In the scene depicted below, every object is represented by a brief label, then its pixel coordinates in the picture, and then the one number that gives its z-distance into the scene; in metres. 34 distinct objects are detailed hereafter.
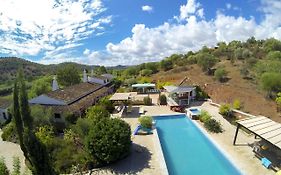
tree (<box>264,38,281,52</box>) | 34.85
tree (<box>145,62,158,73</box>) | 38.58
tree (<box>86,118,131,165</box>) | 9.57
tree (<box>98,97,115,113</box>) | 18.09
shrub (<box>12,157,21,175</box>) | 5.97
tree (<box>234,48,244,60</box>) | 32.78
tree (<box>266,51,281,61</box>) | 27.86
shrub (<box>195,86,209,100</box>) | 21.28
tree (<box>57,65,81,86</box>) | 30.71
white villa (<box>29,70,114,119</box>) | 16.10
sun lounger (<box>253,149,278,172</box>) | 9.27
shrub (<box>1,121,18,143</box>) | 13.69
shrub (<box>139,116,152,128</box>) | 14.17
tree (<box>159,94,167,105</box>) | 20.72
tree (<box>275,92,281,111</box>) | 14.91
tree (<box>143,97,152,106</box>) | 20.76
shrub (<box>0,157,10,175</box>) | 6.61
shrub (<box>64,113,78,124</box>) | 14.82
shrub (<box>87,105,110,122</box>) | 13.35
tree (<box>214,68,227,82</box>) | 25.55
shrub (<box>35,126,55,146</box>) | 10.87
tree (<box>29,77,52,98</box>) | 27.56
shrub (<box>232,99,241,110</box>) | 16.34
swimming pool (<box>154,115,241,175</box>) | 9.91
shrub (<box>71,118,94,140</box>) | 11.84
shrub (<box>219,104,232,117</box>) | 15.76
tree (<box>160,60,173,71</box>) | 38.35
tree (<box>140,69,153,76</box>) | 36.28
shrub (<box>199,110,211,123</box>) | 14.69
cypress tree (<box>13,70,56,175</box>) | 6.08
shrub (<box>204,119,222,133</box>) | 13.47
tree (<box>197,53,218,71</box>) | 29.97
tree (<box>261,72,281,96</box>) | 17.23
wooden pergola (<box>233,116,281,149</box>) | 9.40
